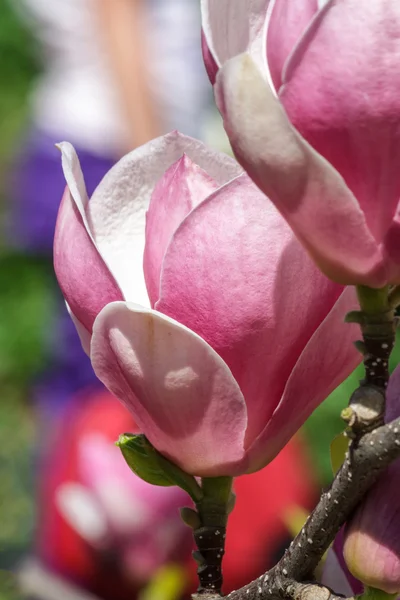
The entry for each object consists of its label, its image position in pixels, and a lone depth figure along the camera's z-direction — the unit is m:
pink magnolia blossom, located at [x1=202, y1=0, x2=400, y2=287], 0.73
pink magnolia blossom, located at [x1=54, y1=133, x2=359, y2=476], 0.77
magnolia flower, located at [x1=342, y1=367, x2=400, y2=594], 0.76
